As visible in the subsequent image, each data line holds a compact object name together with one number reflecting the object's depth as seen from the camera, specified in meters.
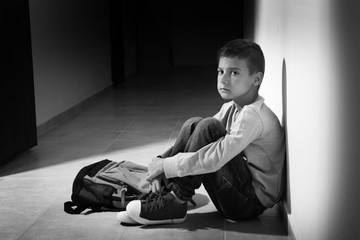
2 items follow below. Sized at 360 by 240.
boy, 2.46
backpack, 2.81
